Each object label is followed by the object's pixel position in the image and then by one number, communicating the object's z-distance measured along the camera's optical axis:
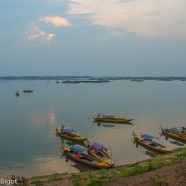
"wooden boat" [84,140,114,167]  20.40
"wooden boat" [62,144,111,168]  19.93
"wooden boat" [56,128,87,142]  29.20
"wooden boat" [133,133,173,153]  24.41
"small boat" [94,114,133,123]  40.80
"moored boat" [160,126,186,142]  29.43
